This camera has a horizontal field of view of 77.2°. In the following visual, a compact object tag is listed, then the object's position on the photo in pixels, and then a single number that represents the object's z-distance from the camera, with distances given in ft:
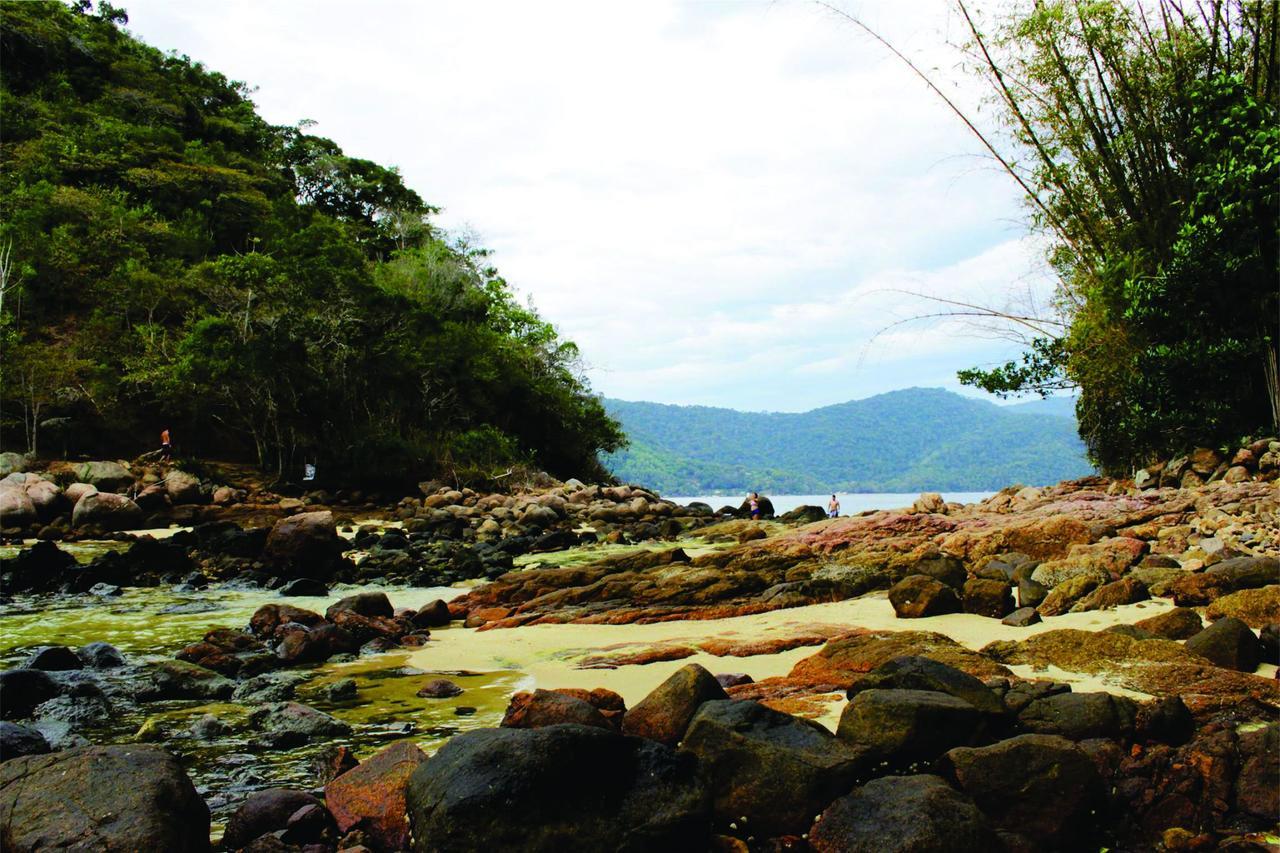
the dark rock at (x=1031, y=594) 22.94
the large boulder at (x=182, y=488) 70.54
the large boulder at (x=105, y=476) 69.67
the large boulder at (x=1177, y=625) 16.79
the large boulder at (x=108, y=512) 60.49
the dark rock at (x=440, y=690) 18.44
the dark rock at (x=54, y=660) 21.03
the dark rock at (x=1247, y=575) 20.20
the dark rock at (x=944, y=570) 26.45
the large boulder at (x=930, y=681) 12.03
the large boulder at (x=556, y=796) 9.06
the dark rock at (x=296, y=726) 15.08
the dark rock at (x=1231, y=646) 14.49
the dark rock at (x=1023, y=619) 20.89
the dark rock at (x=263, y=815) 10.61
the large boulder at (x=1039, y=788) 9.71
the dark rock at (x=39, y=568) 38.17
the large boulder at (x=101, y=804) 9.36
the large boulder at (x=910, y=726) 10.90
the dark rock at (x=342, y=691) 18.66
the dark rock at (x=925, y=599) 23.40
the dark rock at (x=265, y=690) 18.62
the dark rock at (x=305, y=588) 38.93
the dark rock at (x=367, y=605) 28.57
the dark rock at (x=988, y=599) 22.35
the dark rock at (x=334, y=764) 12.69
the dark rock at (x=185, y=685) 18.99
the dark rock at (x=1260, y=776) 9.46
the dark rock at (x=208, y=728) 15.75
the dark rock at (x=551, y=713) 13.01
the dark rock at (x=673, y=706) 12.75
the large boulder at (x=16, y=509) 57.52
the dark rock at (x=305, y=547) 43.37
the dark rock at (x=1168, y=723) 11.30
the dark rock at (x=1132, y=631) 16.35
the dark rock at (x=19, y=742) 12.89
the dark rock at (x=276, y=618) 26.25
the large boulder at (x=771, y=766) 10.13
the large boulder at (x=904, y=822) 8.96
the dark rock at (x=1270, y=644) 14.66
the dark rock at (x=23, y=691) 17.47
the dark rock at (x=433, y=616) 28.82
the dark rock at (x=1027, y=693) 12.46
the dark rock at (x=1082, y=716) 11.50
